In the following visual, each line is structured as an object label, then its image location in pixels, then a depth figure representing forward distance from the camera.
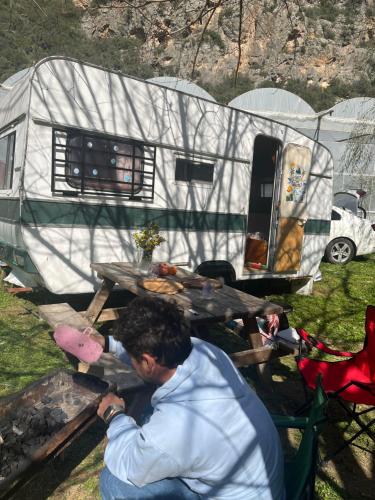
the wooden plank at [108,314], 4.55
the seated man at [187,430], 1.41
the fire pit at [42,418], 1.99
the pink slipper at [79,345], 2.59
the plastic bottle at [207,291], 3.64
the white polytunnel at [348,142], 12.64
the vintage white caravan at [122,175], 4.34
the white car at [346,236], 9.71
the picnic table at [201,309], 3.30
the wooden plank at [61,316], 3.83
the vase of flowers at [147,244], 4.39
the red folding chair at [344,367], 3.20
